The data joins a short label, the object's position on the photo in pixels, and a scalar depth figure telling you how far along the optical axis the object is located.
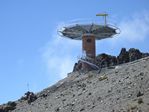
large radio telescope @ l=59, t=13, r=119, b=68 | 116.00
